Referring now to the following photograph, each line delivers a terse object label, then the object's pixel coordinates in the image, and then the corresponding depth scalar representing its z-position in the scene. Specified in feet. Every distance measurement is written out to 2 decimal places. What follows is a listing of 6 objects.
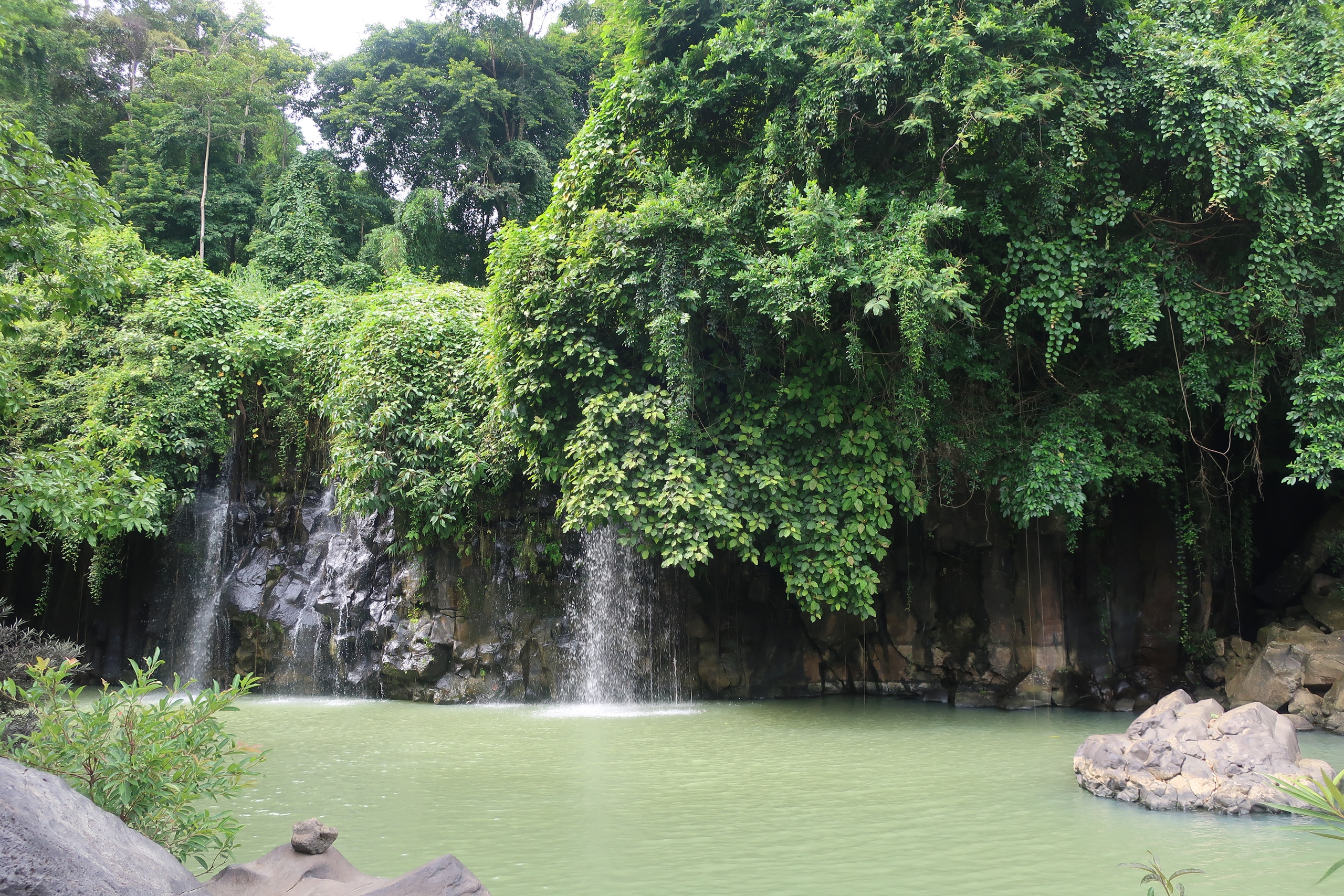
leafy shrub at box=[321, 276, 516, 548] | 39.99
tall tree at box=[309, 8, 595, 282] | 77.97
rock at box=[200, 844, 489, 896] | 11.61
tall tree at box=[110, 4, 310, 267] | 75.36
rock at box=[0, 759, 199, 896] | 8.91
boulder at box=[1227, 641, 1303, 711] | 31.19
